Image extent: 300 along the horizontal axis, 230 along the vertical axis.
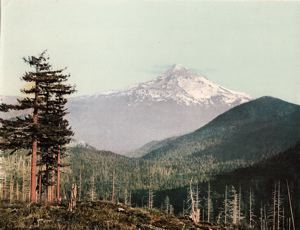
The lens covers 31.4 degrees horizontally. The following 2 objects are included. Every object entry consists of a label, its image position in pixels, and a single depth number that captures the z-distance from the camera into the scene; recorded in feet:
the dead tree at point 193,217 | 131.30
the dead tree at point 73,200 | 109.21
